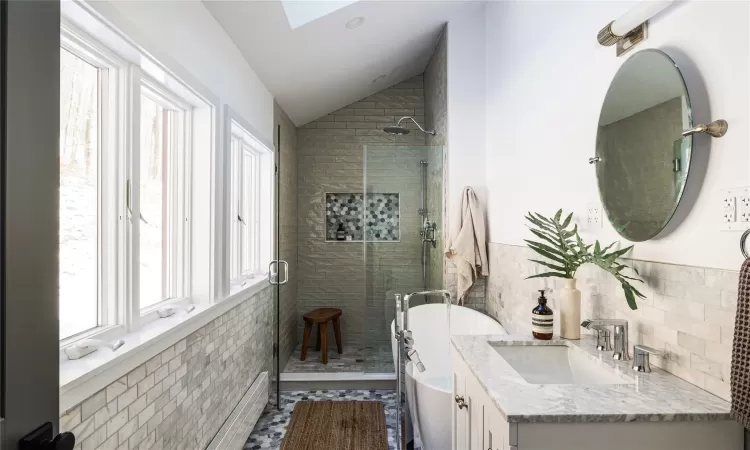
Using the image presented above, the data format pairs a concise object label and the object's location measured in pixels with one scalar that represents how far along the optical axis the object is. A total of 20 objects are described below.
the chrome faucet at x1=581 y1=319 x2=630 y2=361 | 1.33
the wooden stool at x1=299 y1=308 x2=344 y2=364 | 3.77
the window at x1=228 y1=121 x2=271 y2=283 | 2.76
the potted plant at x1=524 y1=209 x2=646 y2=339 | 1.41
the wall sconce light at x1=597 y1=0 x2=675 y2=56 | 1.24
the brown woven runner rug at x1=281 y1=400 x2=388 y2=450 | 2.56
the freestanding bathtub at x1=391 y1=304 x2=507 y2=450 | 2.09
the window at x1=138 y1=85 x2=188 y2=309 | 1.78
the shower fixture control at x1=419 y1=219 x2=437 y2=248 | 3.25
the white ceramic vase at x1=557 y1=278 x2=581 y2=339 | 1.56
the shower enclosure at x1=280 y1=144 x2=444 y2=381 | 3.24
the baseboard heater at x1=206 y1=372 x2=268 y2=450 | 2.15
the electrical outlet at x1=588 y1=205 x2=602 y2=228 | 1.61
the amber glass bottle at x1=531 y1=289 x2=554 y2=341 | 1.58
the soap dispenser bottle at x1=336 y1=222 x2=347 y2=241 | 4.44
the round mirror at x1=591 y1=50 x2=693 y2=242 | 1.19
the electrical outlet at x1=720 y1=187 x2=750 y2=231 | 0.98
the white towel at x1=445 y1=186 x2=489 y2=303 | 2.88
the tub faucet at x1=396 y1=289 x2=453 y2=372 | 2.13
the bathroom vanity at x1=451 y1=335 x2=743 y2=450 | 0.95
